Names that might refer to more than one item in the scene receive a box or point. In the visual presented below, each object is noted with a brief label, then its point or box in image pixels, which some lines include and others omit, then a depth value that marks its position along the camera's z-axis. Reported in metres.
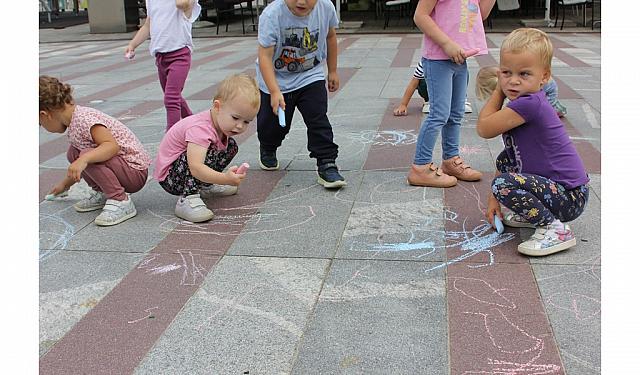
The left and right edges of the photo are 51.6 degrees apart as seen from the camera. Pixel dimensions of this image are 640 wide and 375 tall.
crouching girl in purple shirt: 3.13
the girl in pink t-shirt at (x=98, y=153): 3.60
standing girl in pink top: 3.98
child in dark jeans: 4.07
